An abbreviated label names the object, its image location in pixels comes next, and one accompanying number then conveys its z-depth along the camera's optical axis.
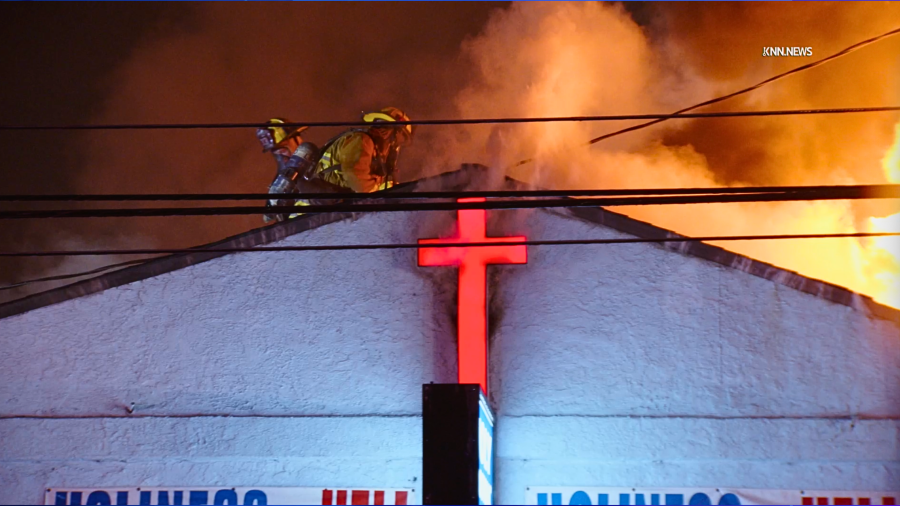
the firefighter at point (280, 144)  28.53
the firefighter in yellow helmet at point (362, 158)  25.92
